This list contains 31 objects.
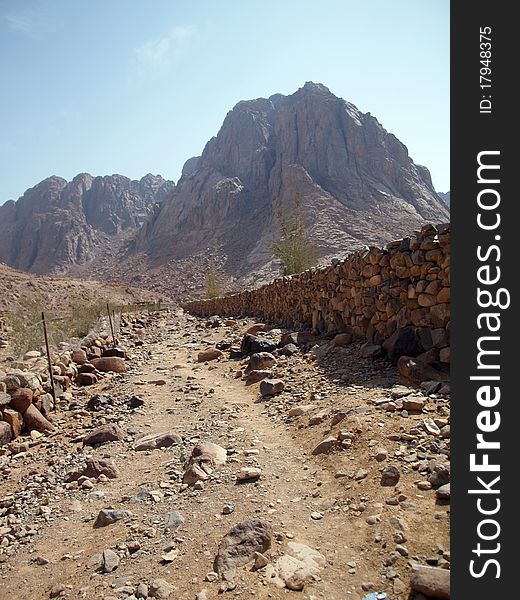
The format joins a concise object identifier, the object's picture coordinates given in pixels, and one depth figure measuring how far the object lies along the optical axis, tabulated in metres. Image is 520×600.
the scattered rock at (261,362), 7.51
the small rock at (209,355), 9.88
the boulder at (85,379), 8.16
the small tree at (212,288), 32.88
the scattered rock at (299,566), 2.26
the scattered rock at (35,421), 5.52
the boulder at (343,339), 7.05
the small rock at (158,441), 4.72
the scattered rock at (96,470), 4.10
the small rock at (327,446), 3.84
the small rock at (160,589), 2.29
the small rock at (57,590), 2.46
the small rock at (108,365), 9.15
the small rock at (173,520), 2.98
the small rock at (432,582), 1.97
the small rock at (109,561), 2.59
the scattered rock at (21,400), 5.54
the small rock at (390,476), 3.02
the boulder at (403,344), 5.38
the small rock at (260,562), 2.41
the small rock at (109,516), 3.21
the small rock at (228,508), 3.04
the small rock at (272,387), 6.09
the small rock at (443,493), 2.68
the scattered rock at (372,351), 5.96
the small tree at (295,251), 19.48
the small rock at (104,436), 5.02
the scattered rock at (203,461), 3.68
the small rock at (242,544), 2.45
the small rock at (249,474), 3.53
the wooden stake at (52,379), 6.52
